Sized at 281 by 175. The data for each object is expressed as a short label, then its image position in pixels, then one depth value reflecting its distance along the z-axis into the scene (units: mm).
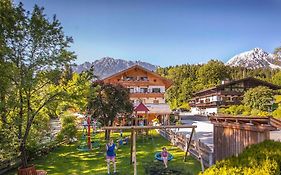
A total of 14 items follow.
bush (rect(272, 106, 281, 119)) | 26876
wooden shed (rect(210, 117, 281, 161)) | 7099
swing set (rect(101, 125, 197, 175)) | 10258
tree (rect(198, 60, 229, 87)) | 68483
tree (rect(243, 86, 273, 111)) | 35680
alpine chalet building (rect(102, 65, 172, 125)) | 35827
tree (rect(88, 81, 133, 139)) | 18867
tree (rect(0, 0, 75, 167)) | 9801
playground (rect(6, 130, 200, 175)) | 10697
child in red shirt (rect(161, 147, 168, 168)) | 10958
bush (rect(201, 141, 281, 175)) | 3857
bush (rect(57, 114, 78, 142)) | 19014
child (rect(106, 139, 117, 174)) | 10500
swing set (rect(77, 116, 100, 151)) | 16111
